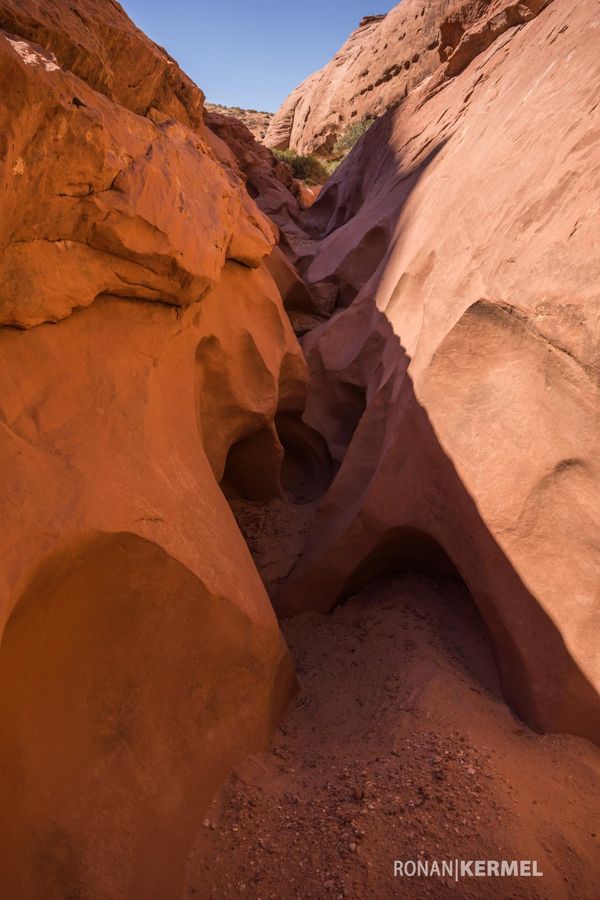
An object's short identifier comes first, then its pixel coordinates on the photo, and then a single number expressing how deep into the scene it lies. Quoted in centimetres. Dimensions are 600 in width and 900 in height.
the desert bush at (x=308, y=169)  1367
